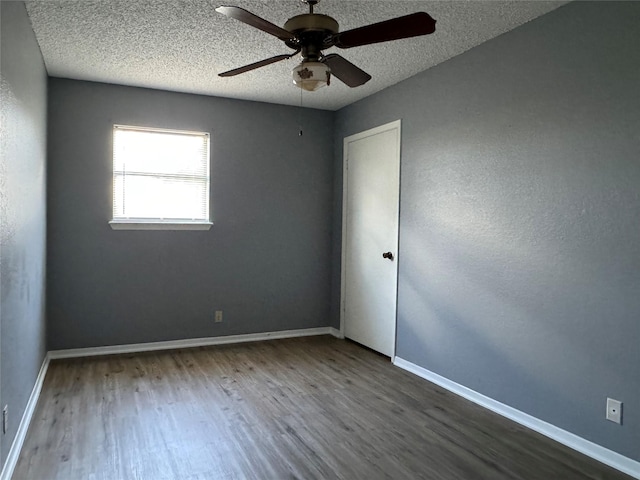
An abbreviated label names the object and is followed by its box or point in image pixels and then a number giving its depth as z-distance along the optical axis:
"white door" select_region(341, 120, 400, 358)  4.27
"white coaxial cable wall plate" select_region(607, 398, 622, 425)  2.44
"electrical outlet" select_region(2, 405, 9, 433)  2.13
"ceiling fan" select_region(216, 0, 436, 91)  1.94
